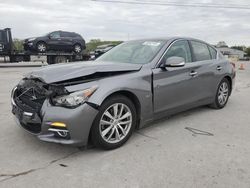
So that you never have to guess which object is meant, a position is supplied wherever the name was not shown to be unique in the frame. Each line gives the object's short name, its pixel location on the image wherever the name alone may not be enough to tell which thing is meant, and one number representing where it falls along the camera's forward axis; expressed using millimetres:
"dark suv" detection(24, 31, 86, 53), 14480
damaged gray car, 2402
